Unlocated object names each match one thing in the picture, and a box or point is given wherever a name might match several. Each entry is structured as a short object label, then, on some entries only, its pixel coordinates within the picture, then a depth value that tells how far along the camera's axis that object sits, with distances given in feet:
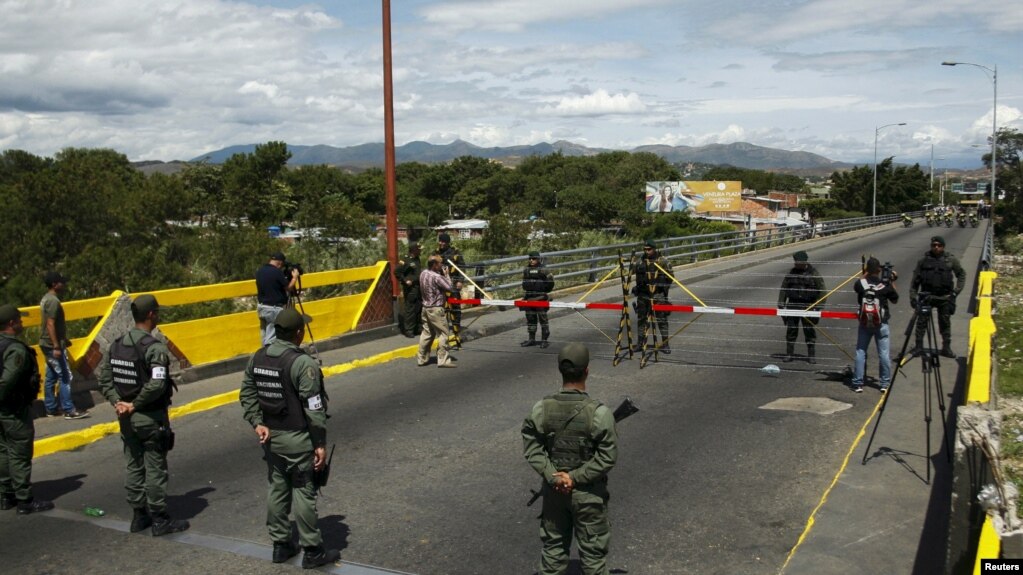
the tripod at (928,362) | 24.93
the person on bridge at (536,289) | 46.34
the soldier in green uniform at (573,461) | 14.52
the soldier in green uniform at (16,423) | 21.47
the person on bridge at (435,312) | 40.27
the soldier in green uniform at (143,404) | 19.57
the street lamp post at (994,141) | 147.84
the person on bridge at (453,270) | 46.57
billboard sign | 242.37
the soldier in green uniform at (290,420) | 17.39
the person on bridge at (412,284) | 47.03
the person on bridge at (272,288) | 37.91
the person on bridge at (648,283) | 43.04
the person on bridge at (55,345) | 30.19
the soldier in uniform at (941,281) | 40.81
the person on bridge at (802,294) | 40.40
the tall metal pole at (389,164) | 49.73
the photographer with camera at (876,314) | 34.22
